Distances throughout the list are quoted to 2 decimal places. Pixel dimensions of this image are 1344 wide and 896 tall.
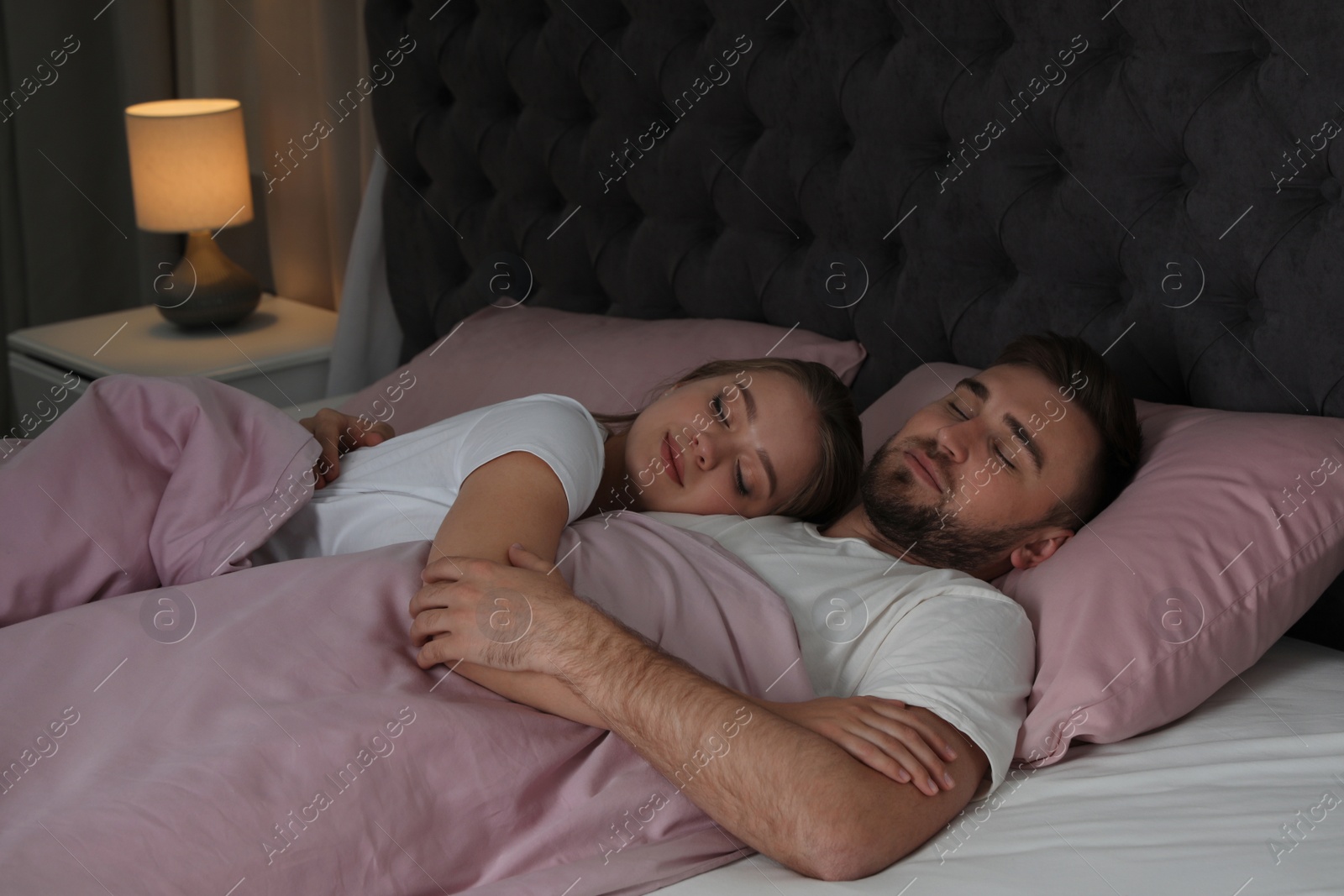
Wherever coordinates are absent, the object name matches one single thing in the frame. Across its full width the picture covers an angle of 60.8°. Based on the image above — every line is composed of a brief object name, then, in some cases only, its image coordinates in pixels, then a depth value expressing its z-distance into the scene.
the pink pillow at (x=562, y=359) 1.89
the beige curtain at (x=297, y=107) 2.73
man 1.08
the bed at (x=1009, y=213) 1.13
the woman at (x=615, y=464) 1.32
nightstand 2.53
